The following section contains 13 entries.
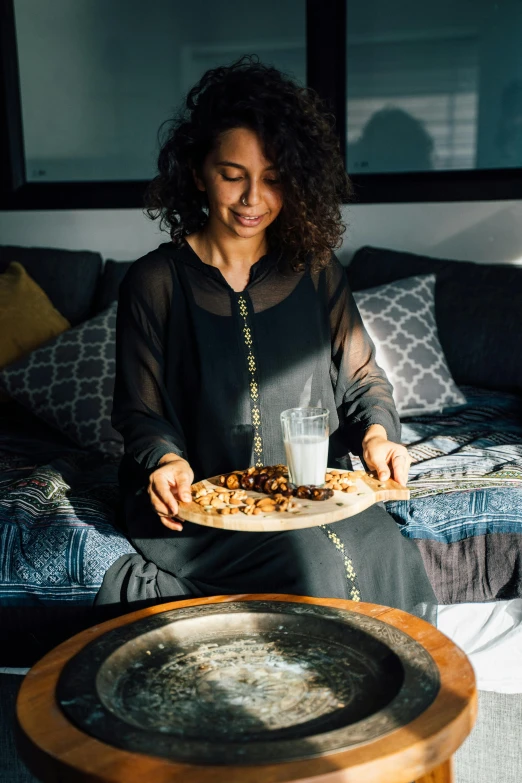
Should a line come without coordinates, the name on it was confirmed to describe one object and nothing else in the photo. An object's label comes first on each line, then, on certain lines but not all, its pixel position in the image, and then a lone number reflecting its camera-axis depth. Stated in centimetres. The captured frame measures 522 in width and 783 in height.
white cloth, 168
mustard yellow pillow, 271
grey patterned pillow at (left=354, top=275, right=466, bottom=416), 262
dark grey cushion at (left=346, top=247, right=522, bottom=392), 271
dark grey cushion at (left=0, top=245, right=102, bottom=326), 300
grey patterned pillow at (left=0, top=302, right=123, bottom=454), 247
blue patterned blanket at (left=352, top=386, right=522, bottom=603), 182
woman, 163
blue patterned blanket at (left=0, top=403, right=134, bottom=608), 173
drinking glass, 145
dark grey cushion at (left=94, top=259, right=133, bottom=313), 297
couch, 174
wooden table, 89
